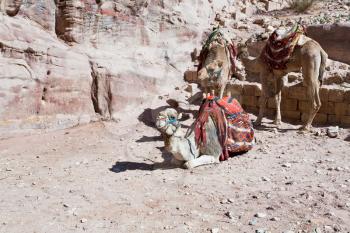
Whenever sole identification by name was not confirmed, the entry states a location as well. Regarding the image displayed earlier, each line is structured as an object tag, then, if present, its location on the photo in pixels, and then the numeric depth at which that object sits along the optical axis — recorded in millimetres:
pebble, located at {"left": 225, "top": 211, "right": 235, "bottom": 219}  4324
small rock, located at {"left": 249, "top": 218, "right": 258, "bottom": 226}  4156
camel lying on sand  5785
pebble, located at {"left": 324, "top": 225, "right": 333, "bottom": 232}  3930
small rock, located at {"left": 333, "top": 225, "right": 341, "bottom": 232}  3931
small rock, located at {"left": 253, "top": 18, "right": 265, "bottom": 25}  12718
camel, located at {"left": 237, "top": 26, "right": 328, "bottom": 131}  7652
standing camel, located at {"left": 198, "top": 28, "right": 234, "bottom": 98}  7922
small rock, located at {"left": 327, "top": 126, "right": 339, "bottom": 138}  7480
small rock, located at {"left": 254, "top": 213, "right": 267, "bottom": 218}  4291
